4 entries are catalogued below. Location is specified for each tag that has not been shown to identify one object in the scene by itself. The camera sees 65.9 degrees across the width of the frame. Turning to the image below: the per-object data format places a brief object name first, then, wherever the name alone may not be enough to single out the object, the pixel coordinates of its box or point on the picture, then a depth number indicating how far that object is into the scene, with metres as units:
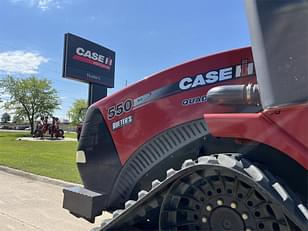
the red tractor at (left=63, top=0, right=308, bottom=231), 1.35
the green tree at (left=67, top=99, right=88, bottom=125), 52.36
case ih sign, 15.64
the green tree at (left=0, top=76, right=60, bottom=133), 33.88
